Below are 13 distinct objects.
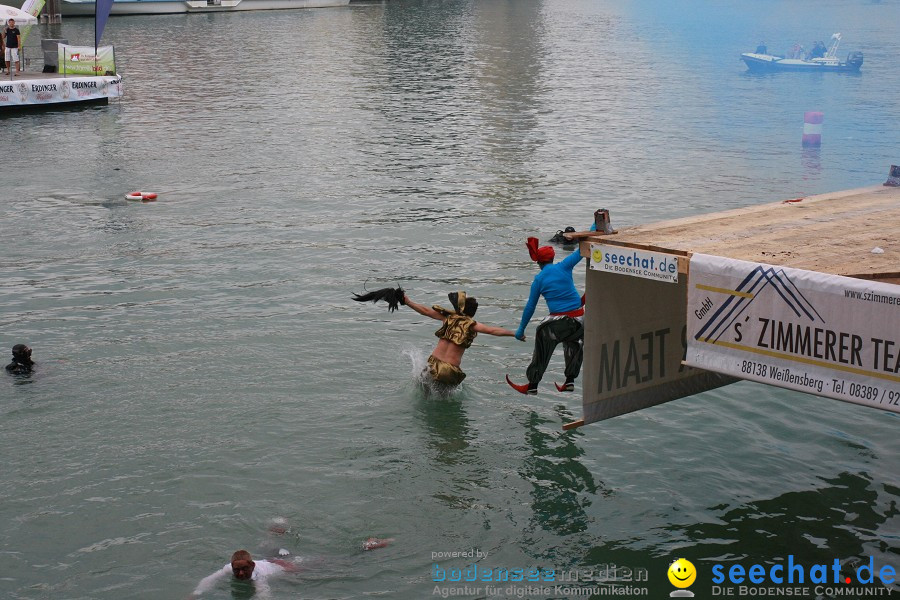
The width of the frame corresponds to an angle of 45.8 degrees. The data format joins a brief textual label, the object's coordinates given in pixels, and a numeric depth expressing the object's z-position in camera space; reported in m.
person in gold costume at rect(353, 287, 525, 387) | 15.05
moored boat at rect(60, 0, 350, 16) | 86.19
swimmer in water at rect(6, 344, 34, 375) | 16.58
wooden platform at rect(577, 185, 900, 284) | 11.15
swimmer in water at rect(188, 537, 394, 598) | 11.21
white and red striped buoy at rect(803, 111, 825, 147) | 40.16
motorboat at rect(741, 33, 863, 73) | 66.31
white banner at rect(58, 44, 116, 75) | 44.75
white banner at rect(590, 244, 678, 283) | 11.59
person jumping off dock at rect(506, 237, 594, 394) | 14.12
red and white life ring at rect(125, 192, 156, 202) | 28.94
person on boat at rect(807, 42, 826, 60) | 77.06
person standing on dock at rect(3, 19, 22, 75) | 44.47
